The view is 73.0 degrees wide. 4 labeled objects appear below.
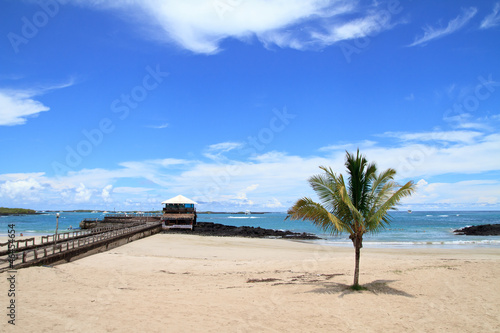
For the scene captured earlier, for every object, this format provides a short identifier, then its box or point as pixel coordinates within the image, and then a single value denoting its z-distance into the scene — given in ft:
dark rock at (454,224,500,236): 167.84
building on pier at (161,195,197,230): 183.32
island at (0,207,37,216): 573.08
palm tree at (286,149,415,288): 37.88
